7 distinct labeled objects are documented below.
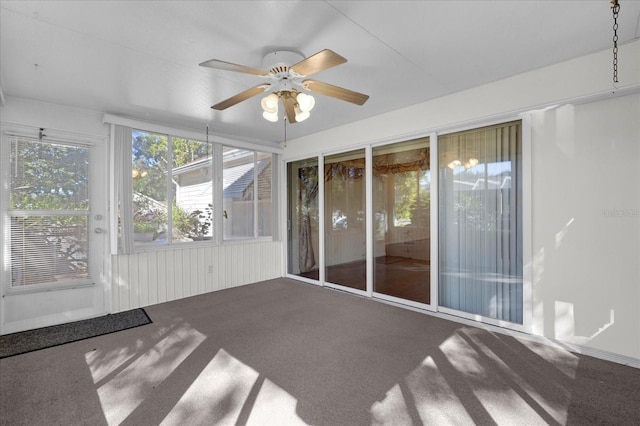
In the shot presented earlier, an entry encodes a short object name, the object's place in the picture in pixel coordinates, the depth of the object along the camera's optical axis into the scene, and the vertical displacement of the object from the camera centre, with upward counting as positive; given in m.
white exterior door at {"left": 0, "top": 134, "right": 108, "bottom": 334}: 3.22 -0.20
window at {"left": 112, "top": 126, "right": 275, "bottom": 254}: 3.79 +0.33
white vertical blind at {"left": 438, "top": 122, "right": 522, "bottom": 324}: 3.05 -0.11
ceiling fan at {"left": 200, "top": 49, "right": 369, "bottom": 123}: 2.03 +0.99
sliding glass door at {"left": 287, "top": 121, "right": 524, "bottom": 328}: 3.11 -0.14
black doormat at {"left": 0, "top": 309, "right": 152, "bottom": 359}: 2.82 -1.25
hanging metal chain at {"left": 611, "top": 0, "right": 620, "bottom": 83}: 1.92 +1.31
